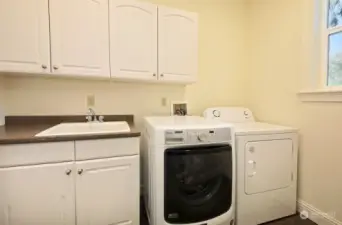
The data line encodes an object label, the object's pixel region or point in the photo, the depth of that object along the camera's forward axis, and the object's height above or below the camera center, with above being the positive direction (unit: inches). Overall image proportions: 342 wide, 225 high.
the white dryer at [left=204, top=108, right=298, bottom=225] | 70.8 -23.9
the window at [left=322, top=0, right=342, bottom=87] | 72.4 +21.4
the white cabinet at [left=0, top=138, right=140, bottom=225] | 51.9 -21.6
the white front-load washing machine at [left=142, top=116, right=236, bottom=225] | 58.6 -19.9
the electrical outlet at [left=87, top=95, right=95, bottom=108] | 83.9 +0.9
